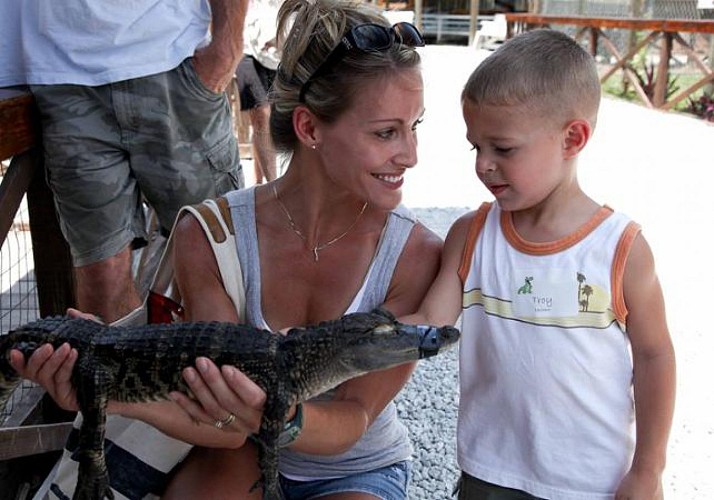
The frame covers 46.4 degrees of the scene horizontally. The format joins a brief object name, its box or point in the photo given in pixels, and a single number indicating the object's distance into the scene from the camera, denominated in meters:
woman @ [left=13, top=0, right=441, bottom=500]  2.26
